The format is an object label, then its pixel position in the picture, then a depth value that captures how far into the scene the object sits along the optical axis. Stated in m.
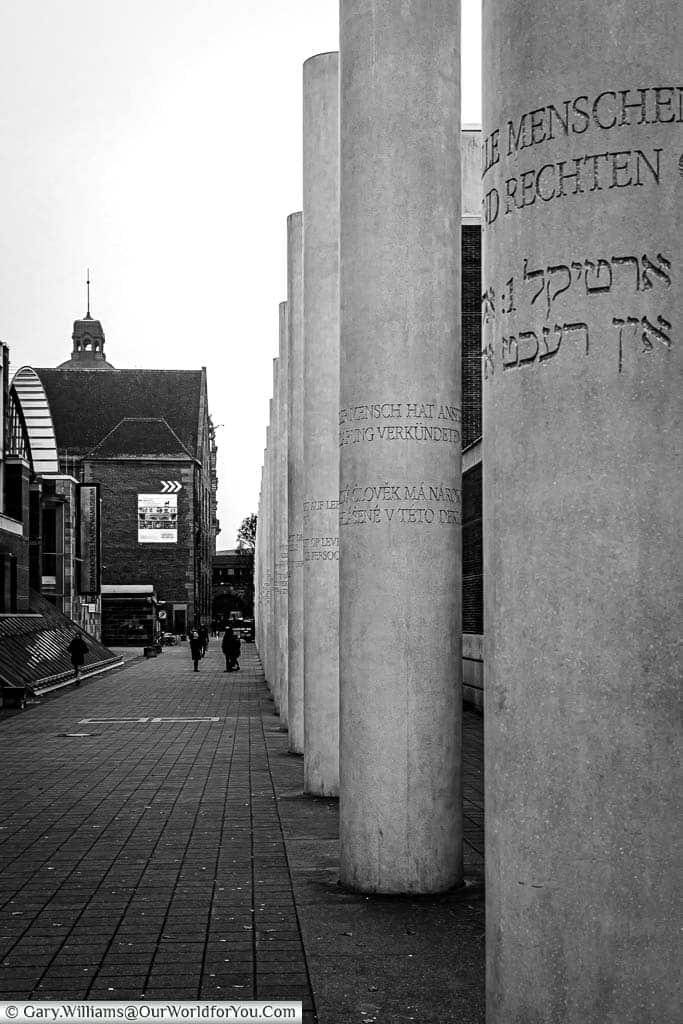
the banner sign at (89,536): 67.31
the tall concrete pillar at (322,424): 12.53
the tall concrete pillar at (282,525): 22.81
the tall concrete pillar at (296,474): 16.47
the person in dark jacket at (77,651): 33.88
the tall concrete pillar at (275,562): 25.33
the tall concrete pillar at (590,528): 3.85
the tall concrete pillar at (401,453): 8.27
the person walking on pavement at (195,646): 42.06
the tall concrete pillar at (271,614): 30.61
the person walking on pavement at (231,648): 42.31
